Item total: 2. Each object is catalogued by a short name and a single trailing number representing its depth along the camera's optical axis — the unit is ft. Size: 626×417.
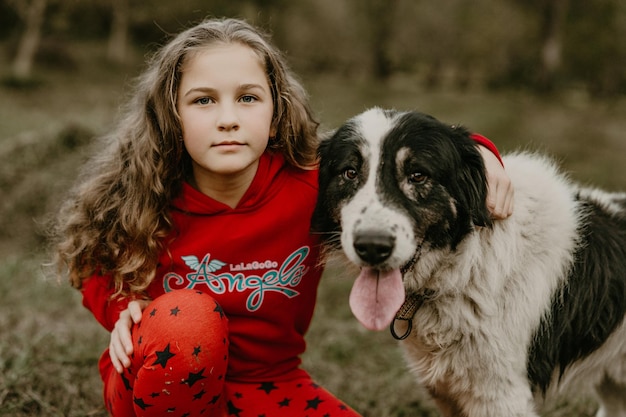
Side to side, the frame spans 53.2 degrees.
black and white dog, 7.53
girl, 7.94
